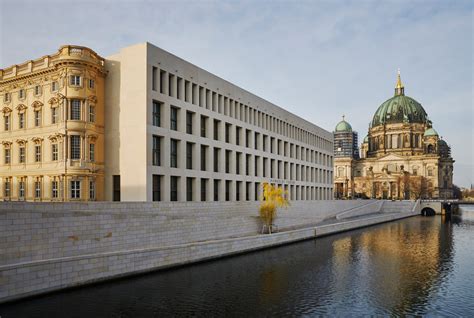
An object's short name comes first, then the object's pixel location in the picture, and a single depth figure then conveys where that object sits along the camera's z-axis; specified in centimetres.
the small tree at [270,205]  4538
